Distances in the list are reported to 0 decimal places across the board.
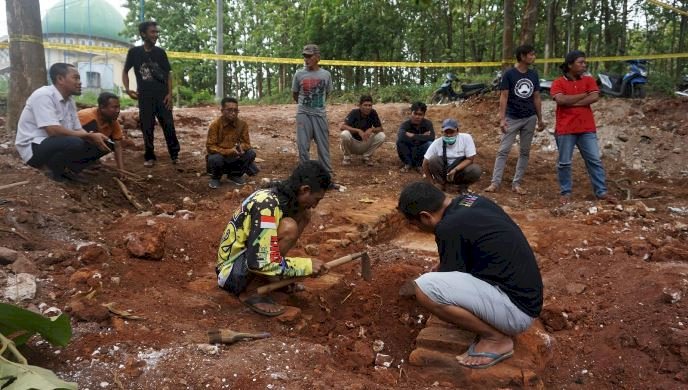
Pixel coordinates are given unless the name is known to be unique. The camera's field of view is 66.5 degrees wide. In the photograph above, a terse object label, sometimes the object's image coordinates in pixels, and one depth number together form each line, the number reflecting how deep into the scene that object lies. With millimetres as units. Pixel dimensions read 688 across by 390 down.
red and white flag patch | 2988
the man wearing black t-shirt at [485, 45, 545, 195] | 5906
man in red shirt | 5523
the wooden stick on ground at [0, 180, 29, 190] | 4285
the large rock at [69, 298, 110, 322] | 2723
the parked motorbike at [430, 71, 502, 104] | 10477
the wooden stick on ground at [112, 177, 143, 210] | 5010
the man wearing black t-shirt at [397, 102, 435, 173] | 7008
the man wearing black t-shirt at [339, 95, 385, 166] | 7230
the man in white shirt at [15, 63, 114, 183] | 4574
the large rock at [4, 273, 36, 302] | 2845
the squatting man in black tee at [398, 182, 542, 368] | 2646
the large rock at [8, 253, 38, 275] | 3107
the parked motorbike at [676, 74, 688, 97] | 8892
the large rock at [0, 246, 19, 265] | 3176
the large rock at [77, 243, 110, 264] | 3443
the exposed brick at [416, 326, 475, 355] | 2828
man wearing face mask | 6004
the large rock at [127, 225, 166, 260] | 3693
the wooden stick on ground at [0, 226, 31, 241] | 3590
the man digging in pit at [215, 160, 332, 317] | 2988
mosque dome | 22219
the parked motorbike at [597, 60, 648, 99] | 9164
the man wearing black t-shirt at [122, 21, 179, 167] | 5908
